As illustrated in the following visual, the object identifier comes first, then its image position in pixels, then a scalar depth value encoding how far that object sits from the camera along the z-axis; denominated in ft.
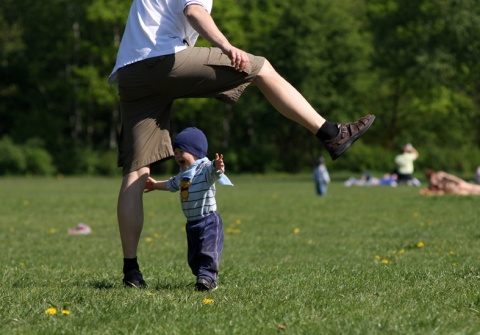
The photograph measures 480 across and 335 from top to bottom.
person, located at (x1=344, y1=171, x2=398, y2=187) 123.95
